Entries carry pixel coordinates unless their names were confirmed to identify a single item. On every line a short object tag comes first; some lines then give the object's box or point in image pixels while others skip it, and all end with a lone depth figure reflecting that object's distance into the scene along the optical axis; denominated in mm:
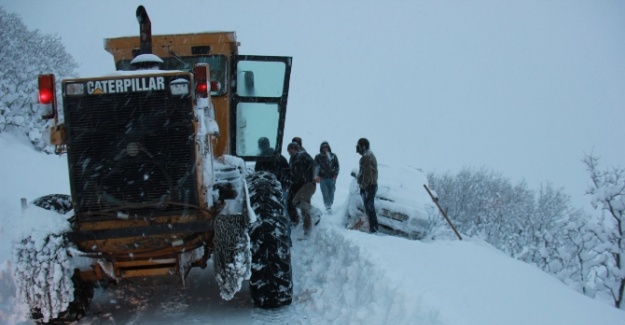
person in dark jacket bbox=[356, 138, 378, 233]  9047
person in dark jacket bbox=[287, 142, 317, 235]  9022
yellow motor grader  4359
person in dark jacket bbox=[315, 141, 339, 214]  11164
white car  9977
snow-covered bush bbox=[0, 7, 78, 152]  18188
